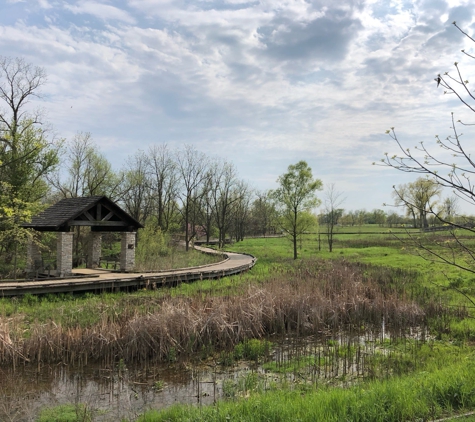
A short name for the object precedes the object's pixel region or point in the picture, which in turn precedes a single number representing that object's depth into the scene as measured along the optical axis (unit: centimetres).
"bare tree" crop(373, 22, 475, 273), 358
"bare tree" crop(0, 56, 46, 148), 2346
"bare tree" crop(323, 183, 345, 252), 3548
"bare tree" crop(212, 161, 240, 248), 5188
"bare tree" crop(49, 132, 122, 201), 3631
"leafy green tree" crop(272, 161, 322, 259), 3122
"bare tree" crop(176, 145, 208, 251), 4572
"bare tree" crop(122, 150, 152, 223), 4475
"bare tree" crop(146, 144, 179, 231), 4716
